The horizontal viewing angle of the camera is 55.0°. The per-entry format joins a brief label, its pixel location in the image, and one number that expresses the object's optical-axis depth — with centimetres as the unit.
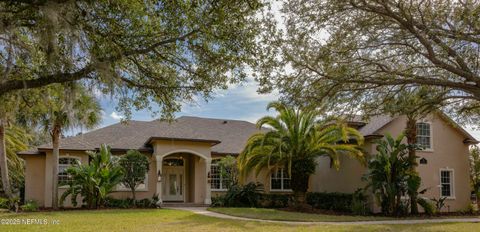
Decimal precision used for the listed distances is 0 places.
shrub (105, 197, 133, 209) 2289
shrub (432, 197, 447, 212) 2277
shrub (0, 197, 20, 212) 2031
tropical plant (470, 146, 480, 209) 2999
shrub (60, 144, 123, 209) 2166
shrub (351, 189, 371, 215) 2078
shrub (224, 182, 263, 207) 2425
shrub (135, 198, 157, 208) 2334
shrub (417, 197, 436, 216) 2080
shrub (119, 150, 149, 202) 2296
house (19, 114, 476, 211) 2389
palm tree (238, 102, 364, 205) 2184
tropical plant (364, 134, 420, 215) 2006
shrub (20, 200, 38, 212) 2038
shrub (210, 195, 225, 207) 2423
